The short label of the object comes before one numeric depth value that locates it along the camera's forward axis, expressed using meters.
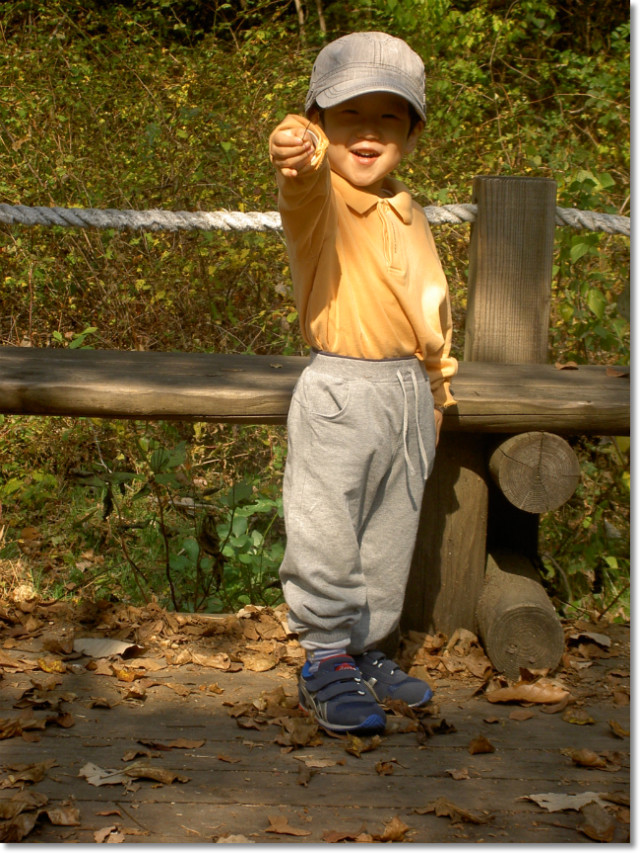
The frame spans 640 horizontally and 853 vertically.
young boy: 2.43
